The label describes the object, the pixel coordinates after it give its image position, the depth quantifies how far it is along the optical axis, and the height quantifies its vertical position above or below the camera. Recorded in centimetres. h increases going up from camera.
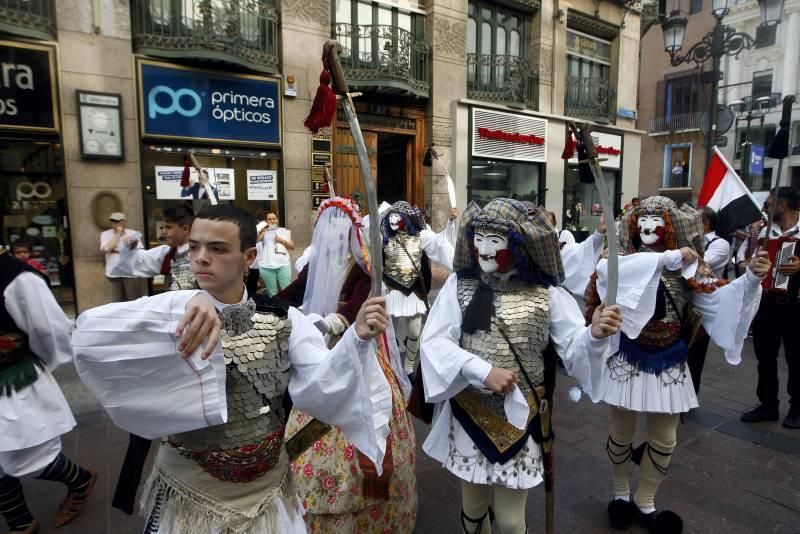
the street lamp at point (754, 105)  1462 +340
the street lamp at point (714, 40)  752 +290
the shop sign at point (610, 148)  1623 +188
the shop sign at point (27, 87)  766 +182
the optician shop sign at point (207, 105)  888 +187
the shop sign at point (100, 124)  823 +132
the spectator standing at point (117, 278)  787 -133
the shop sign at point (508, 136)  1314 +190
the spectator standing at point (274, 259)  858 -97
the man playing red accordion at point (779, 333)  458 -123
